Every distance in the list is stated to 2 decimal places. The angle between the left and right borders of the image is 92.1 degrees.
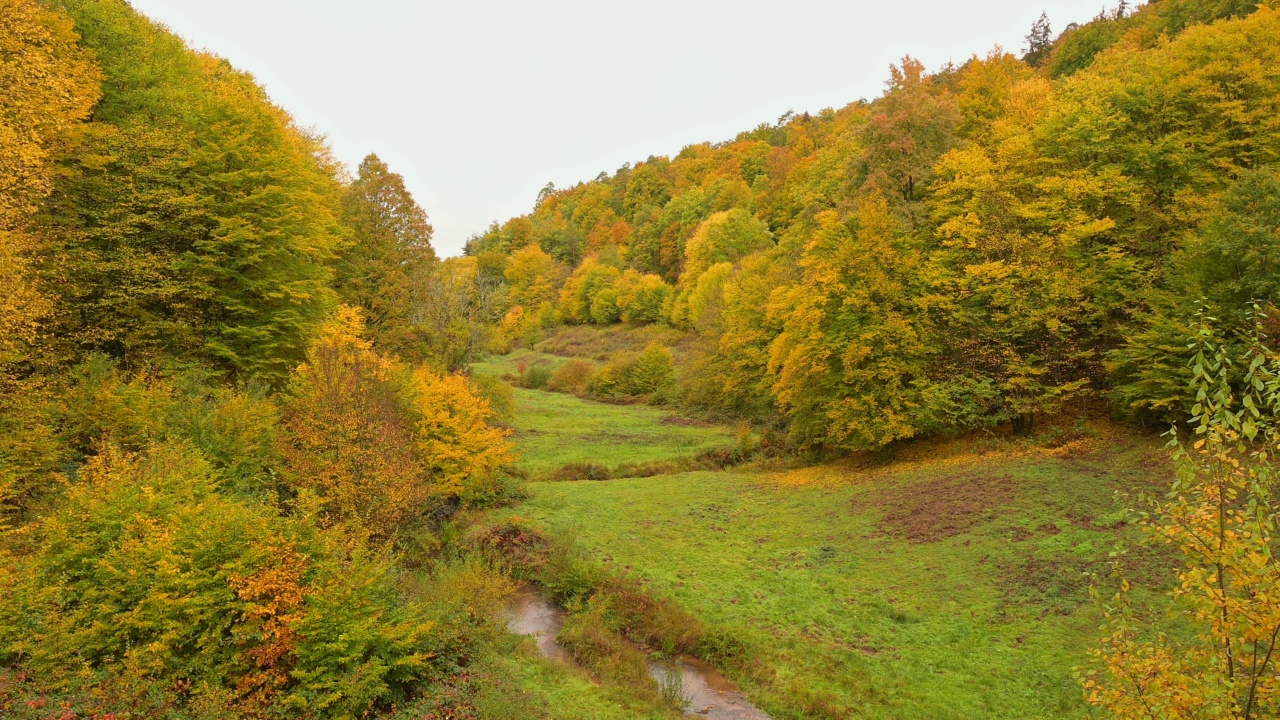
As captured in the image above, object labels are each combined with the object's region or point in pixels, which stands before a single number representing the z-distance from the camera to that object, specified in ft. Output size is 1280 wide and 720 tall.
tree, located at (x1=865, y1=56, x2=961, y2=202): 96.94
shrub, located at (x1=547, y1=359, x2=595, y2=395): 206.49
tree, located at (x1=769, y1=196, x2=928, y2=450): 87.04
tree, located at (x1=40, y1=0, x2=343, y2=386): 65.87
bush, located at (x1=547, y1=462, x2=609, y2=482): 112.16
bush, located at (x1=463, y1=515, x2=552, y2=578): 69.72
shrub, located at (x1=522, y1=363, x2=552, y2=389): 218.38
